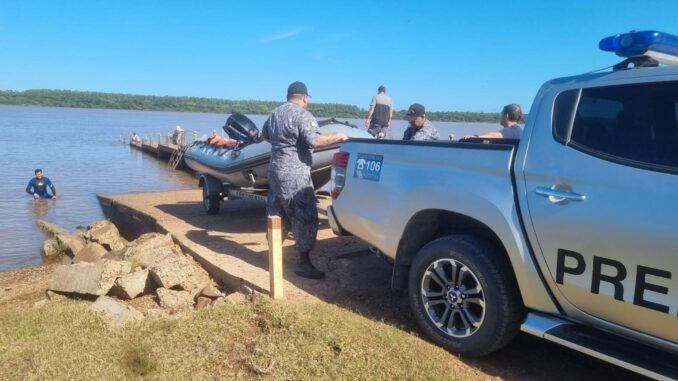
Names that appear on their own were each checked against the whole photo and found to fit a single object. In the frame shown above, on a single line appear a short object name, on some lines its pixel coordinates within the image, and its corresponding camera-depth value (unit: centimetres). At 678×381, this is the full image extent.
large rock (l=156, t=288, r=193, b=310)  523
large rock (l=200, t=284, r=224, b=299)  507
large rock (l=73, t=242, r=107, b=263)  775
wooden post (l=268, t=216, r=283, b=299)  423
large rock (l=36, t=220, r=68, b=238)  1110
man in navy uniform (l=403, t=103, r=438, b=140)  668
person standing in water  1519
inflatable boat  702
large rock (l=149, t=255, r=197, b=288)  551
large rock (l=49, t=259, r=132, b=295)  541
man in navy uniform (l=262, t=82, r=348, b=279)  500
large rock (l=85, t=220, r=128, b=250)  896
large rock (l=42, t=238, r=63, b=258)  956
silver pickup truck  244
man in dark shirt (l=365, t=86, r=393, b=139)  924
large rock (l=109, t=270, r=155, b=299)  548
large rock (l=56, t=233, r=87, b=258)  933
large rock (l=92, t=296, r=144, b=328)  421
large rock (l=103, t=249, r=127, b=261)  671
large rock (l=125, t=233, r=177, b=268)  621
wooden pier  2688
